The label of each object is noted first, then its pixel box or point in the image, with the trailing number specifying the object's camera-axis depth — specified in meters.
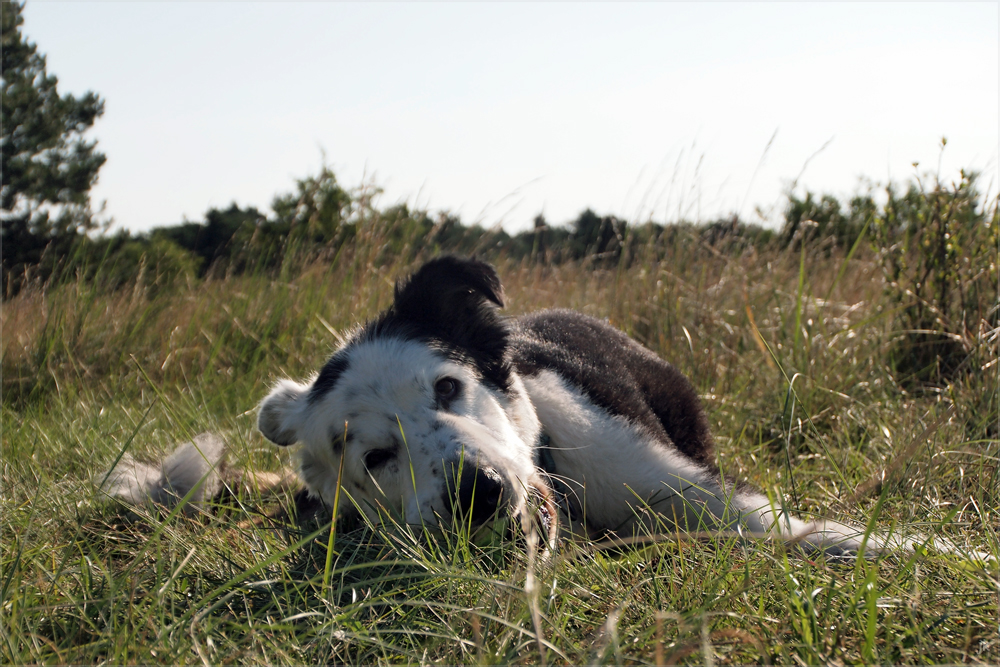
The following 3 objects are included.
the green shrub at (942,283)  4.07
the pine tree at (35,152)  7.32
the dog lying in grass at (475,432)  2.13
